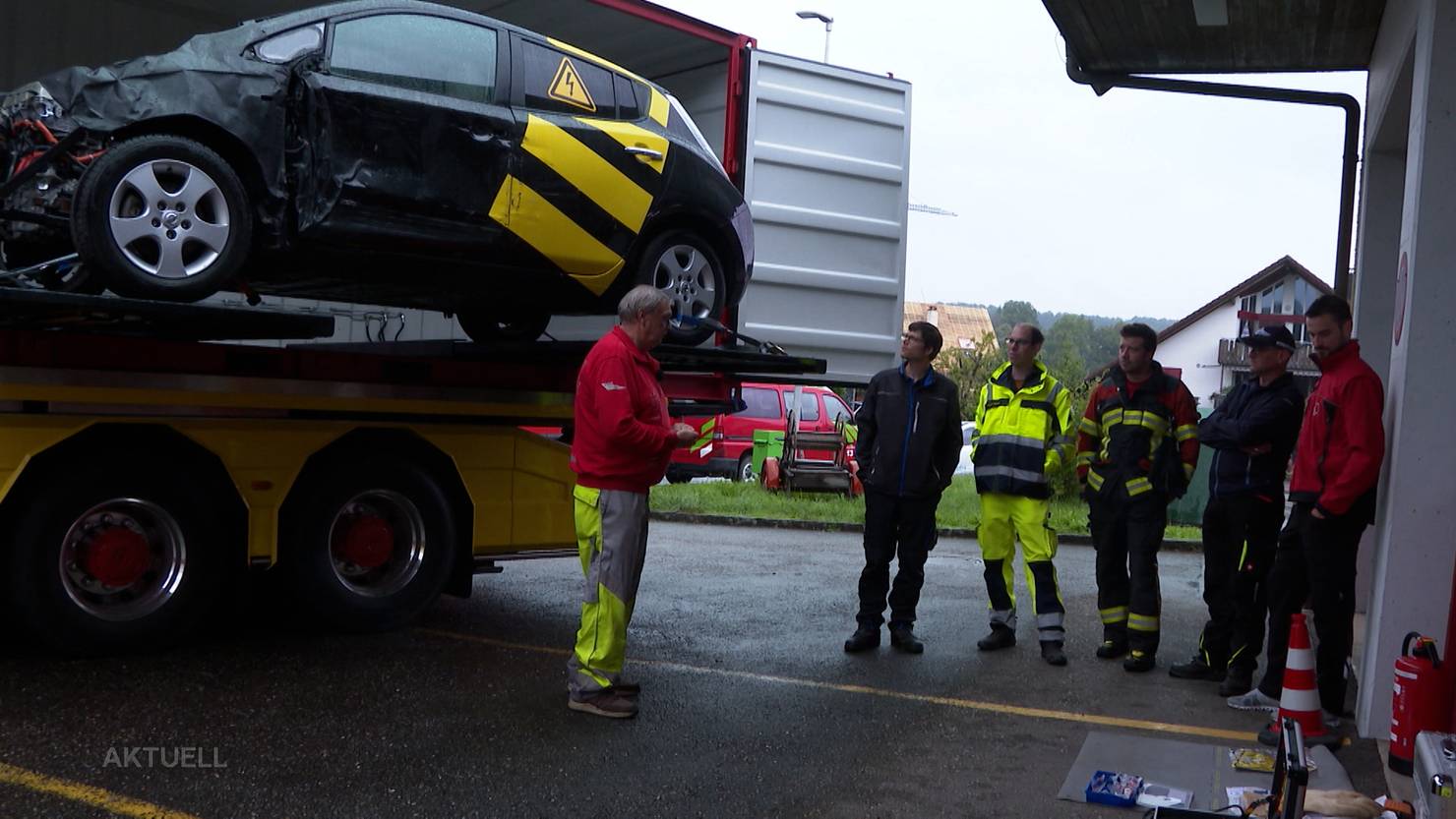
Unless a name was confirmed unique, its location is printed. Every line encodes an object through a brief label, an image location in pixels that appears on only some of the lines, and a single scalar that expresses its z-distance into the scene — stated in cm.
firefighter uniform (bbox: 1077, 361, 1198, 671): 677
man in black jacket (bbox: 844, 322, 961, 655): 698
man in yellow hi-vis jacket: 700
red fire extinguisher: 455
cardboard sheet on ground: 467
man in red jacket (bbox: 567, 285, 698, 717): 540
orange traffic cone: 519
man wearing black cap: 632
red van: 1856
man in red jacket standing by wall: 545
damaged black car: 520
